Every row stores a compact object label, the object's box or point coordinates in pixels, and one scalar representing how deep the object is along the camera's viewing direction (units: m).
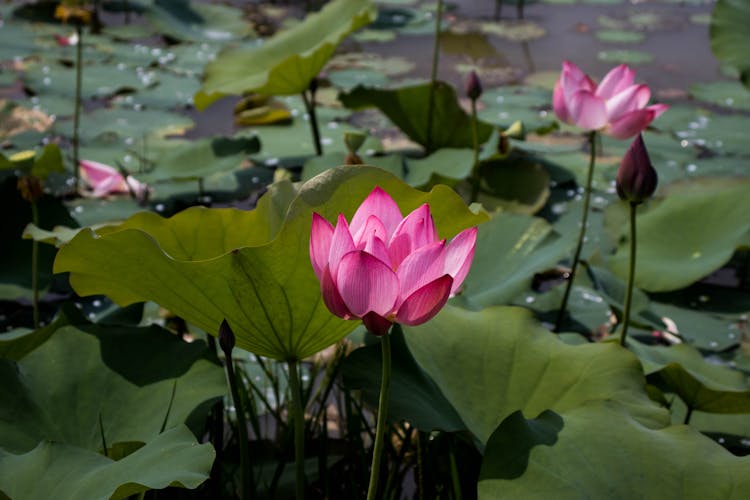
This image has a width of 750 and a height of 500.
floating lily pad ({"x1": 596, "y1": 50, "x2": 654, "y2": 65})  5.54
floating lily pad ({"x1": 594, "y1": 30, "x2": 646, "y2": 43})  5.97
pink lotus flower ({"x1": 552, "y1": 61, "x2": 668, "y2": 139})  2.91
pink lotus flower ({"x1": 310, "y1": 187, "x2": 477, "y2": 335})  2.23
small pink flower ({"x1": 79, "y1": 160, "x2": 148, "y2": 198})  3.65
